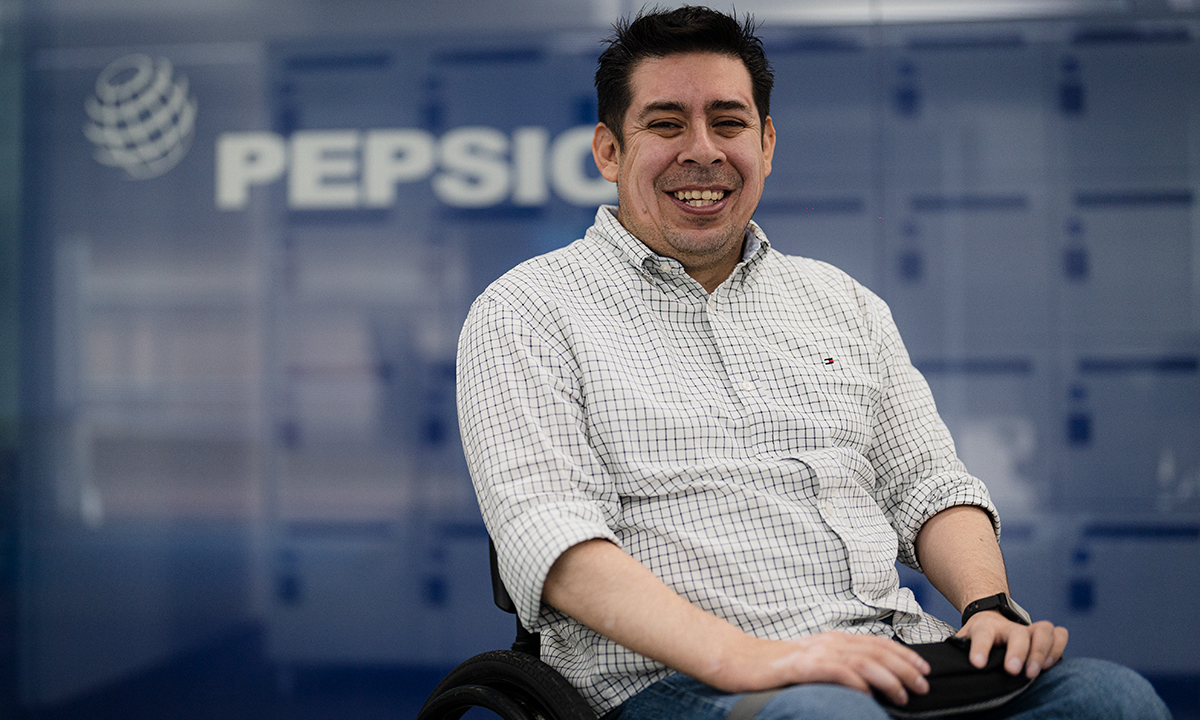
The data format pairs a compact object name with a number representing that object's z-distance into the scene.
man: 1.24
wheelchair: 1.19
